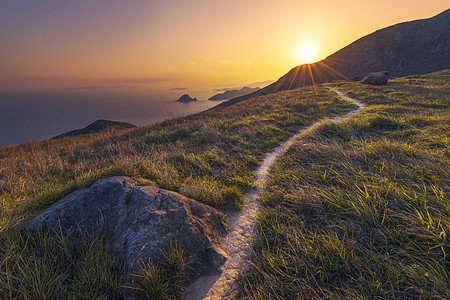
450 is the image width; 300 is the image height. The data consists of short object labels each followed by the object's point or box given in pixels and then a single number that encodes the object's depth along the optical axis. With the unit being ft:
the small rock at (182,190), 13.27
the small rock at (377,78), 94.55
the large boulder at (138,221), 8.35
